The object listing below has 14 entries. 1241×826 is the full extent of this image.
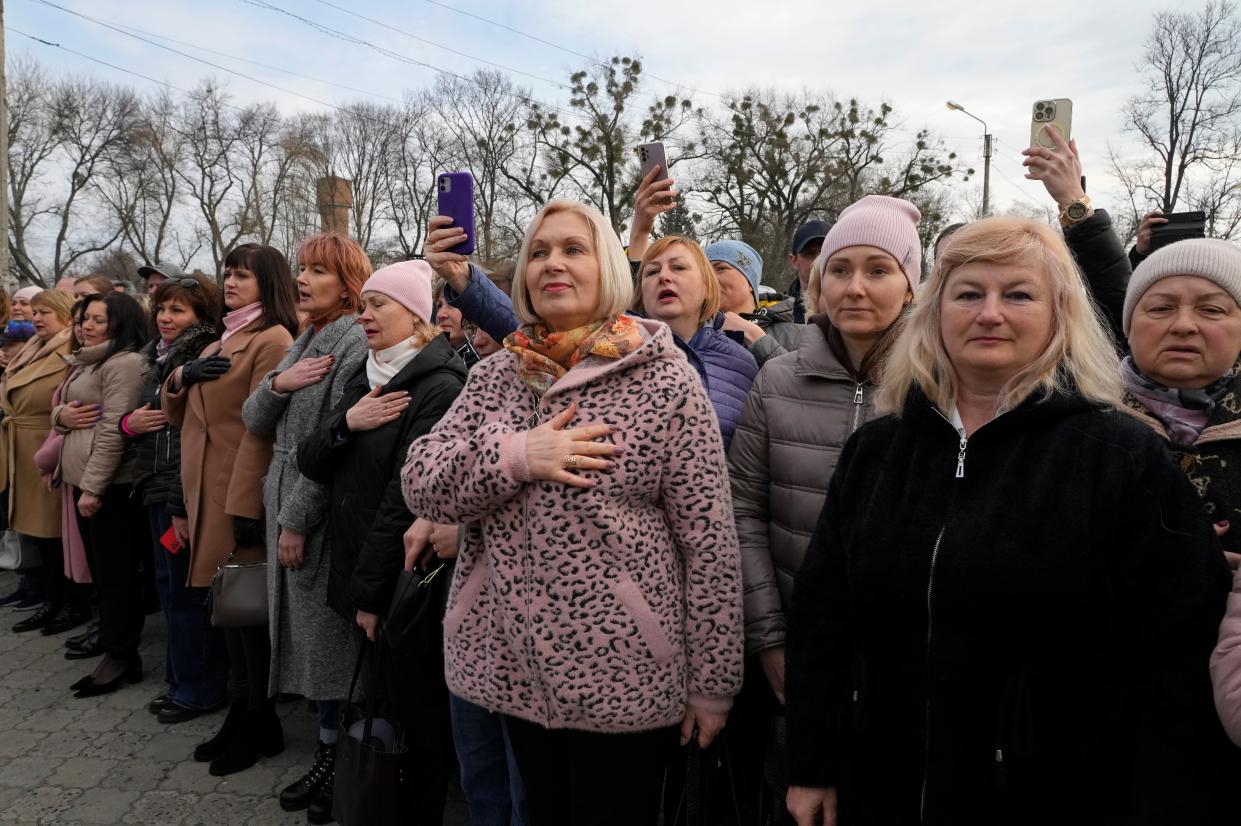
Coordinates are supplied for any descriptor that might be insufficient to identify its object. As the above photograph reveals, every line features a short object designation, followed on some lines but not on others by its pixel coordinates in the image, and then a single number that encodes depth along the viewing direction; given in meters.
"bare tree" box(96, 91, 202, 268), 33.59
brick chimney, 35.56
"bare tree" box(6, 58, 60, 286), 29.30
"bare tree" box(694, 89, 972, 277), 30.38
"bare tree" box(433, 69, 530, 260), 30.62
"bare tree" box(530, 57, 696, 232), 28.06
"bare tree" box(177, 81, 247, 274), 34.75
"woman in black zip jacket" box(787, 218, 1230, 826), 1.48
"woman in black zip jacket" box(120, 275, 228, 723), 4.13
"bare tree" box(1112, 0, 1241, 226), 22.05
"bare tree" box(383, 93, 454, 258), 33.75
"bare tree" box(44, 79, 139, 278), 31.69
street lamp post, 30.12
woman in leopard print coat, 1.92
